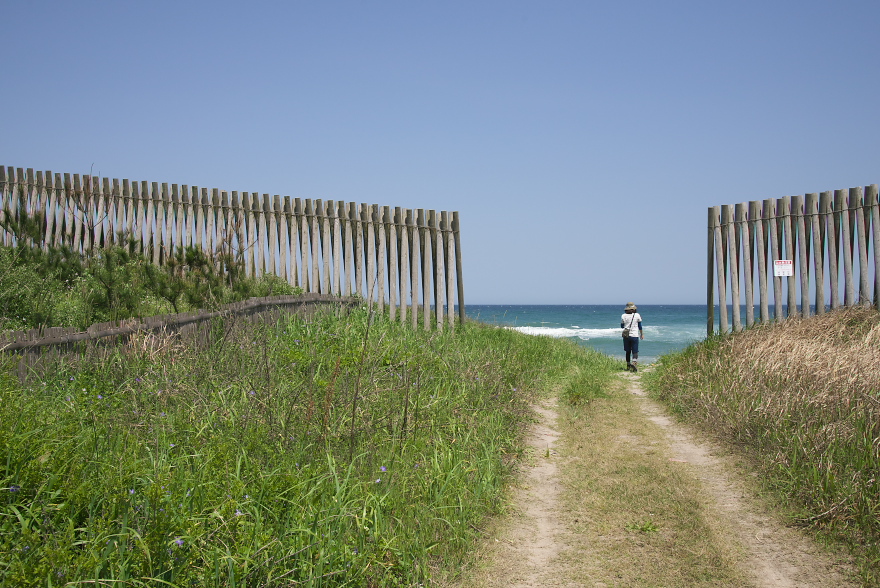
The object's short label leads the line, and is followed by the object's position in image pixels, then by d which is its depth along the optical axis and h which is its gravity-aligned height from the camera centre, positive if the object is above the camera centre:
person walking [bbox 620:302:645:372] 12.55 -0.76
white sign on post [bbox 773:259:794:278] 10.19 +0.37
